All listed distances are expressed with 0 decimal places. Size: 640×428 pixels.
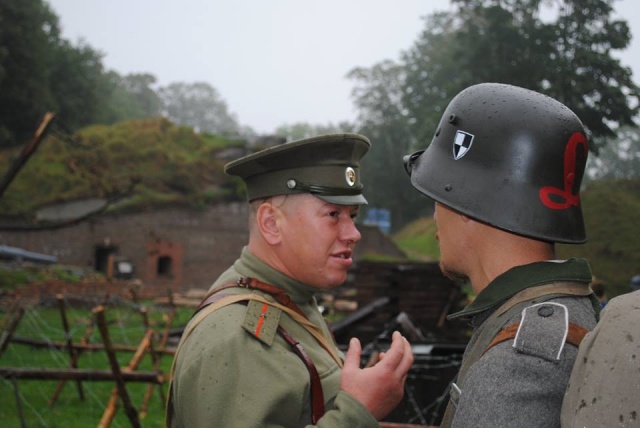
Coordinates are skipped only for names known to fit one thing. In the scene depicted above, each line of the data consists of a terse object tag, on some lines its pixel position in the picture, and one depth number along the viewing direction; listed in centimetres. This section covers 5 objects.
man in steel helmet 181
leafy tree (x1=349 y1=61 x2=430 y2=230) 5803
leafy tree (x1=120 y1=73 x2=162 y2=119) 10150
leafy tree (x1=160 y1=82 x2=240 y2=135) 12675
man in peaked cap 237
